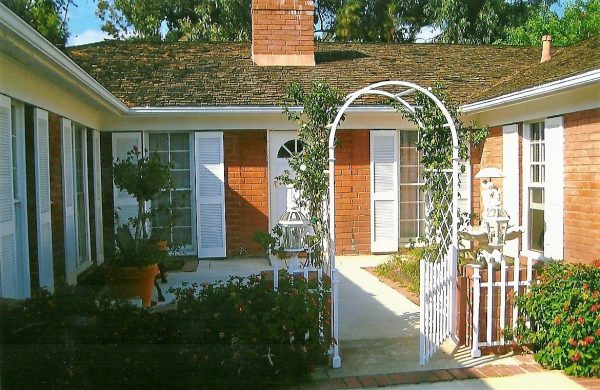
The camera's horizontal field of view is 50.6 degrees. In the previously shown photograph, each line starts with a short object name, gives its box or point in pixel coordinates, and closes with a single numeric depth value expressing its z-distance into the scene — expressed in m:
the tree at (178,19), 21.17
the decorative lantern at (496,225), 6.54
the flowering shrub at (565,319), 4.78
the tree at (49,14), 16.98
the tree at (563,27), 19.09
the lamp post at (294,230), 7.64
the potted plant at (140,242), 7.17
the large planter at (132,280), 7.12
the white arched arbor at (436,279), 5.21
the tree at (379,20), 20.84
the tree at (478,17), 20.09
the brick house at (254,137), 6.39
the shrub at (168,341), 4.12
